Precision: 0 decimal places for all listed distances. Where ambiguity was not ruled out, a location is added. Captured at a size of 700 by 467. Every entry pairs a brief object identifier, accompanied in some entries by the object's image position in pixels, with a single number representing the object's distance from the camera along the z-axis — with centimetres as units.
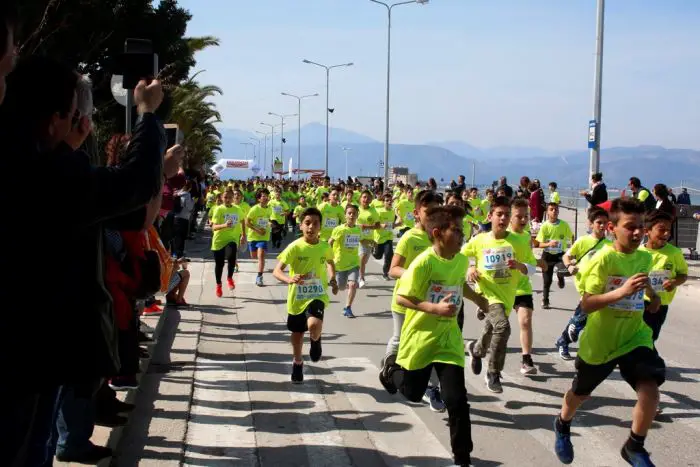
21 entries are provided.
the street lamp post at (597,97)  1942
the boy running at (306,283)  757
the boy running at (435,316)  512
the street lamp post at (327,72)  5519
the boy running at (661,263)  673
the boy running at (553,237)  1204
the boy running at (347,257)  1173
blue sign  1988
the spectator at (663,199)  1593
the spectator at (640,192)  1703
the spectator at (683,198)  2059
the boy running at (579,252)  812
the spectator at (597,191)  1794
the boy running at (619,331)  499
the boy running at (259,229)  1509
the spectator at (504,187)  2170
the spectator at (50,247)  237
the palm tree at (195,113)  3353
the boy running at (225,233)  1325
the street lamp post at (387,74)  3788
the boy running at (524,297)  801
